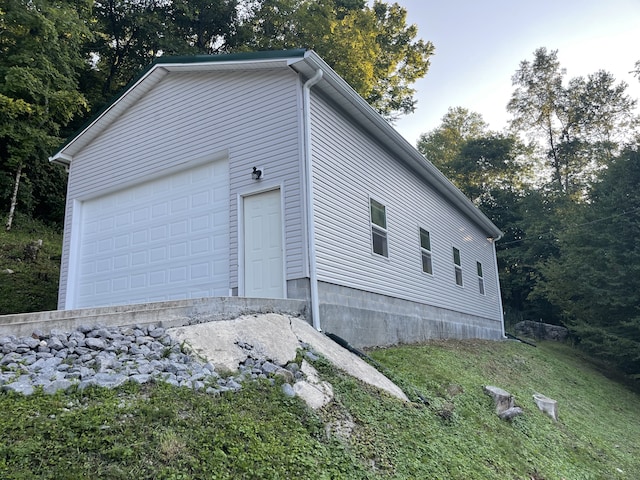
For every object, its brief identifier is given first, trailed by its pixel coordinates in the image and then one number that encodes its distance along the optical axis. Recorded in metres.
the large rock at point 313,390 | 3.96
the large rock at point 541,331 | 19.77
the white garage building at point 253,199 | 7.18
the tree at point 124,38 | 20.12
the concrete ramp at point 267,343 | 4.26
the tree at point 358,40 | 19.48
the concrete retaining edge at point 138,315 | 4.16
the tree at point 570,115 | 27.02
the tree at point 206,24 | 21.02
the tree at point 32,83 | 14.30
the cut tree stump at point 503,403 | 6.00
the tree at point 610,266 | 14.52
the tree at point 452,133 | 33.09
